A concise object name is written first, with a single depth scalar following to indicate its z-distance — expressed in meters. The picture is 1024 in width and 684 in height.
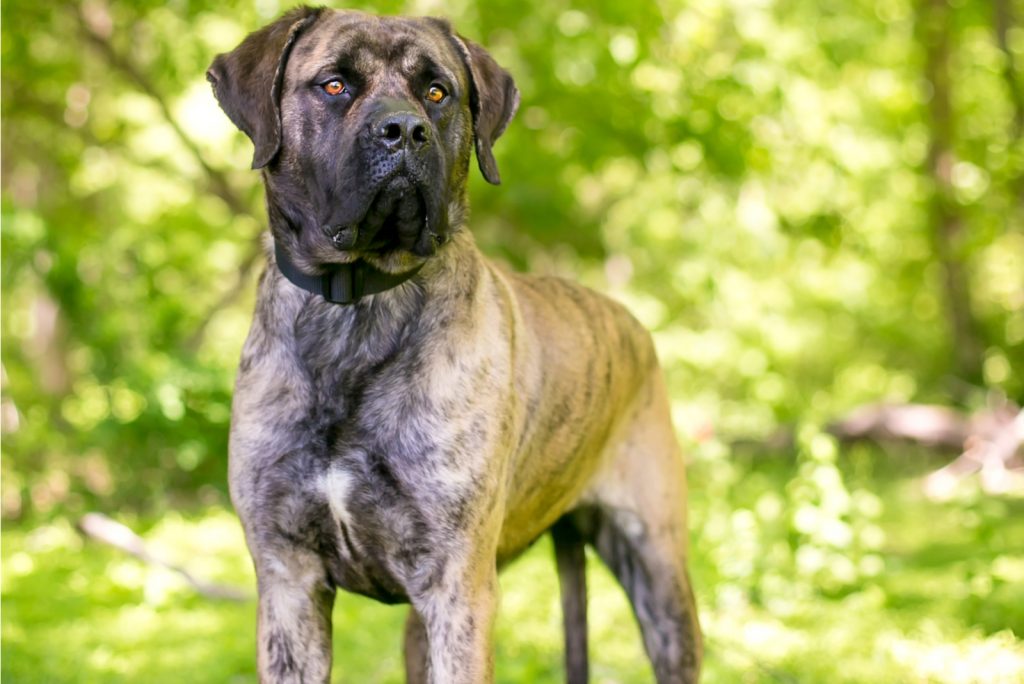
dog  3.05
